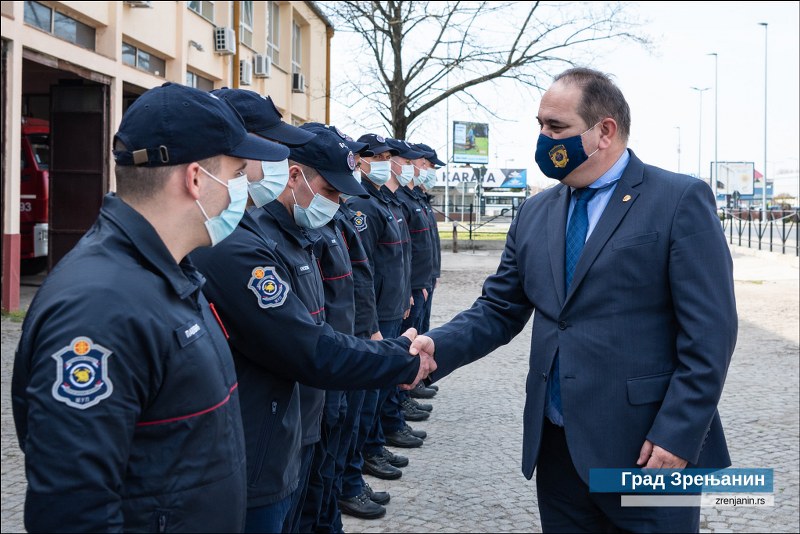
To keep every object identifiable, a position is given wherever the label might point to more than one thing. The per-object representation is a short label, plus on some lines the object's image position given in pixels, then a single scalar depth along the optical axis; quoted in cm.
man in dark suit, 270
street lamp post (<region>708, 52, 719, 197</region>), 4819
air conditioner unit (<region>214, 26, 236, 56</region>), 1919
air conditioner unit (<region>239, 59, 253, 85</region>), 2055
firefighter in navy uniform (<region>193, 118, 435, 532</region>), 289
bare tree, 1983
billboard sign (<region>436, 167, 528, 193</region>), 5472
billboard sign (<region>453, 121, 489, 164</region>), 4250
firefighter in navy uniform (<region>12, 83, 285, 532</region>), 171
